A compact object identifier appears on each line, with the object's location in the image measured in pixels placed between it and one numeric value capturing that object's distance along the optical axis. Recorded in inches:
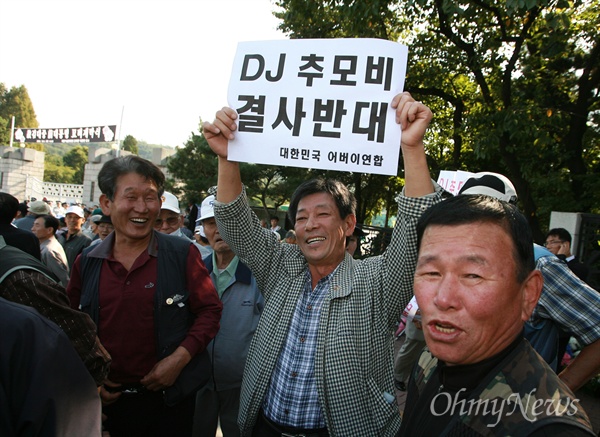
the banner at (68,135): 1947.6
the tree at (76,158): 3450.5
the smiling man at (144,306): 94.0
